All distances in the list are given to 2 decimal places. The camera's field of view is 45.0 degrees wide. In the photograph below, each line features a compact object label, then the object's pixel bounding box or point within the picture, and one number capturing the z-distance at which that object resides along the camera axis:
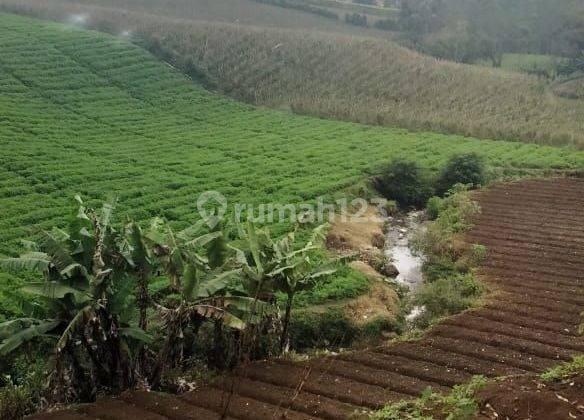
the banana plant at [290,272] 13.45
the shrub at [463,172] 27.36
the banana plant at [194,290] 11.91
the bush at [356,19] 65.81
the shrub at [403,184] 26.98
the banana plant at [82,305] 11.34
